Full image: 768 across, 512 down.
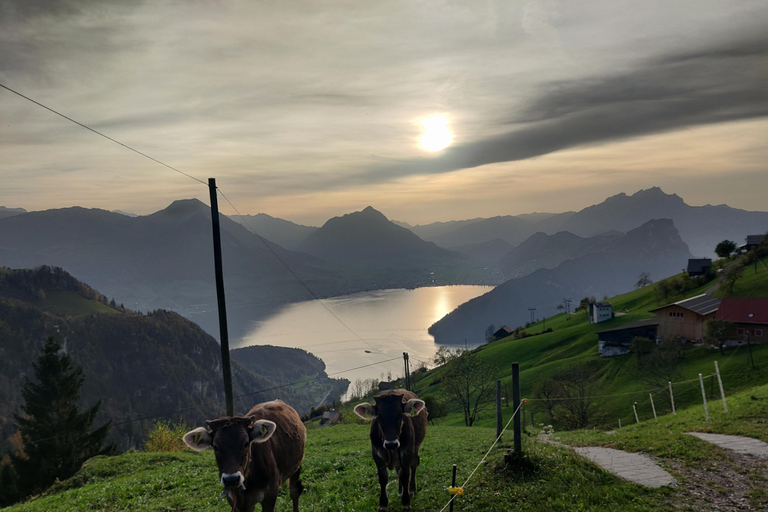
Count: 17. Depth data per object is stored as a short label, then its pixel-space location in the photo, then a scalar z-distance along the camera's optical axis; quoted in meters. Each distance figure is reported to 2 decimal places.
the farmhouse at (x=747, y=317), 61.81
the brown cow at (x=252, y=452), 7.47
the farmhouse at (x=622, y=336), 79.27
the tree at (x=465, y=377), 61.19
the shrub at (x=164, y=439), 50.25
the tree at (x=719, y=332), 61.75
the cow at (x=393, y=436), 10.12
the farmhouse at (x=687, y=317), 72.38
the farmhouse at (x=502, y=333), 167.00
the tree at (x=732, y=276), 82.28
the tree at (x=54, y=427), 38.75
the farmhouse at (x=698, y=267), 115.69
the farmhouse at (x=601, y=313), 106.25
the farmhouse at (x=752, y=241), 119.69
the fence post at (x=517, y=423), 11.34
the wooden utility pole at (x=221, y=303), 18.04
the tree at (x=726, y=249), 126.25
